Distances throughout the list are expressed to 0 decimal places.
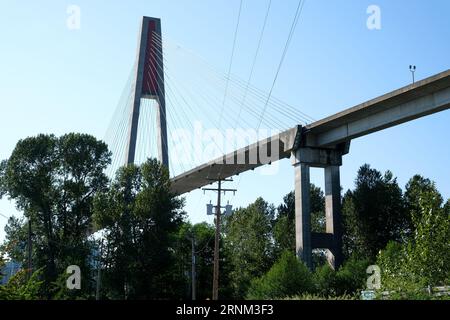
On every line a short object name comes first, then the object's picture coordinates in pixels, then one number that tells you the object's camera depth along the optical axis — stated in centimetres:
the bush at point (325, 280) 4341
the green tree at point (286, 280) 3959
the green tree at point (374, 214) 6606
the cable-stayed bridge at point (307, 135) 3947
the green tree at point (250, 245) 7075
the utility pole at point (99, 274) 4768
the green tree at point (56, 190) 5334
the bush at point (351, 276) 4491
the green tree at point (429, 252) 3212
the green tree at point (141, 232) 5044
